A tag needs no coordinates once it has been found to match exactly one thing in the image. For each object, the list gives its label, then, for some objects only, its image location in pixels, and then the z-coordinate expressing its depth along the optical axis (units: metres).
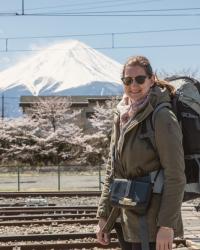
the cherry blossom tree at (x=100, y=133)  44.88
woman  3.33
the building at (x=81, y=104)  55.72
